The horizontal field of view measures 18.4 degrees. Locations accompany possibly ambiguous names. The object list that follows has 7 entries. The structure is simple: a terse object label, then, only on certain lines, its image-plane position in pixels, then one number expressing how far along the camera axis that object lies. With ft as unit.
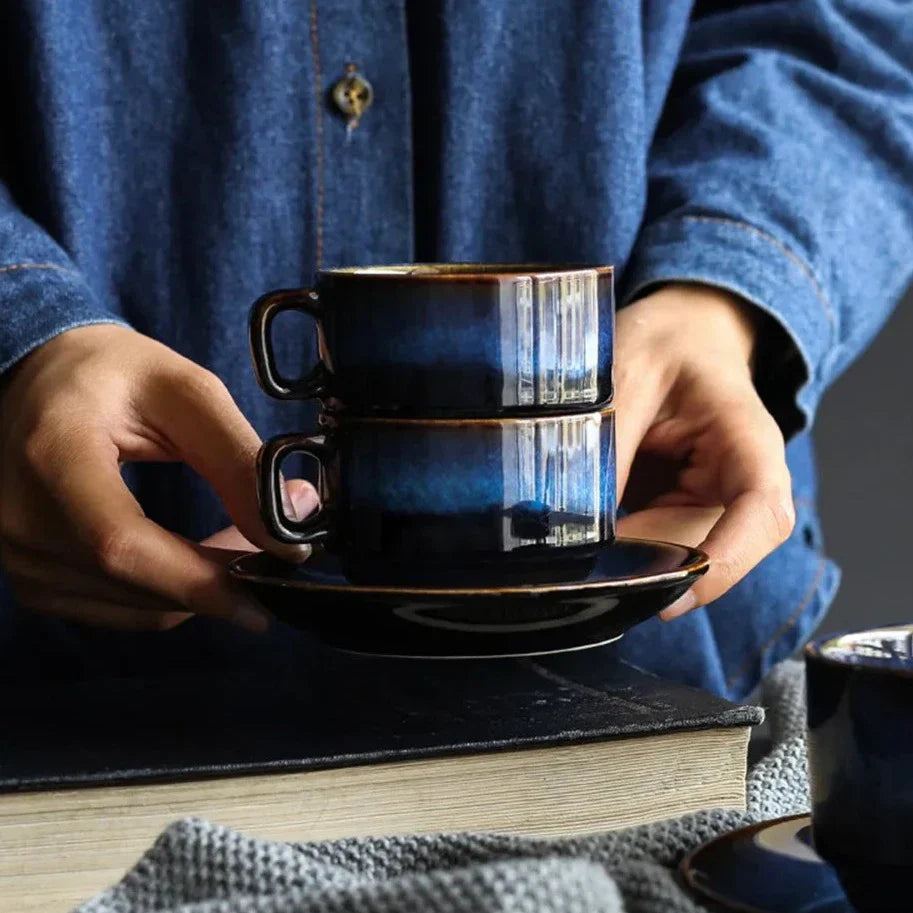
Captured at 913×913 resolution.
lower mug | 2.70
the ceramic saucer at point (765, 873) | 2.19
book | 2.56
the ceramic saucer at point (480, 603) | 2.59
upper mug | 2.66
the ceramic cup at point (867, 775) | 2.20
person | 3.21
